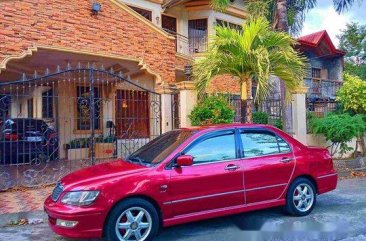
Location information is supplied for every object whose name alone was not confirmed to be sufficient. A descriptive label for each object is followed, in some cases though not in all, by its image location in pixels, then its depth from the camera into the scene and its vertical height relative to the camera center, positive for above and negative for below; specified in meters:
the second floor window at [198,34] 18.56 +4.02
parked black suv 11.02 -0.36
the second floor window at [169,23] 18.15 +4.45
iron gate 10.94 -0.12
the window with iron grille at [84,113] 14.15 +0.35
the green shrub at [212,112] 10.05 +0.20
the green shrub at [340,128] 11.45 -0.30
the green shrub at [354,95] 12.51 +0.70
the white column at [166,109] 11.42 +0.34
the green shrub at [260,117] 12.47 +0.07
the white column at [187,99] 10.73 +0.58
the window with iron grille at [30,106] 15.34 +0.67
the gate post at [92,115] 9.23 +0.17
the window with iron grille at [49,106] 15.22 +0.67
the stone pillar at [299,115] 12.15 +0.09
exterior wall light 11.01 +3.15
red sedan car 5.01 -0.87
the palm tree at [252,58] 8.98 +1.39
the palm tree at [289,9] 12.52 +3.89
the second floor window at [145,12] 16.98 +4.66
